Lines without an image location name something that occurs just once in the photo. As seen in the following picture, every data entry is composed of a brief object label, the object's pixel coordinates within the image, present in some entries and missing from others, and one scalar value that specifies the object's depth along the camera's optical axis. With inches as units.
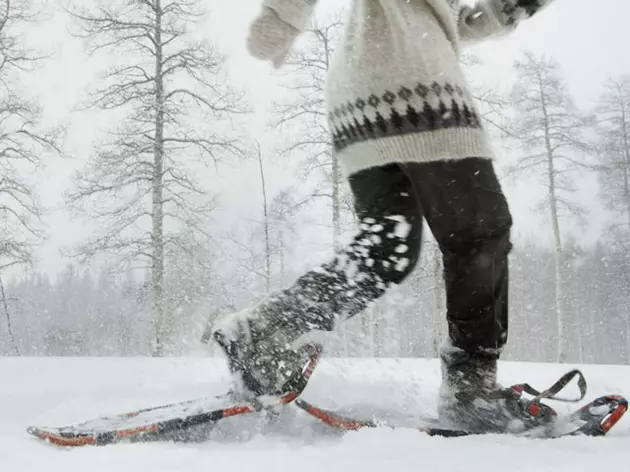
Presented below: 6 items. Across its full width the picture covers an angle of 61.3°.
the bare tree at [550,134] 665.0
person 46.8
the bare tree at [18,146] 515.8
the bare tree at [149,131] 506.6
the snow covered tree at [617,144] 790.5
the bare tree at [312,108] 528.1
